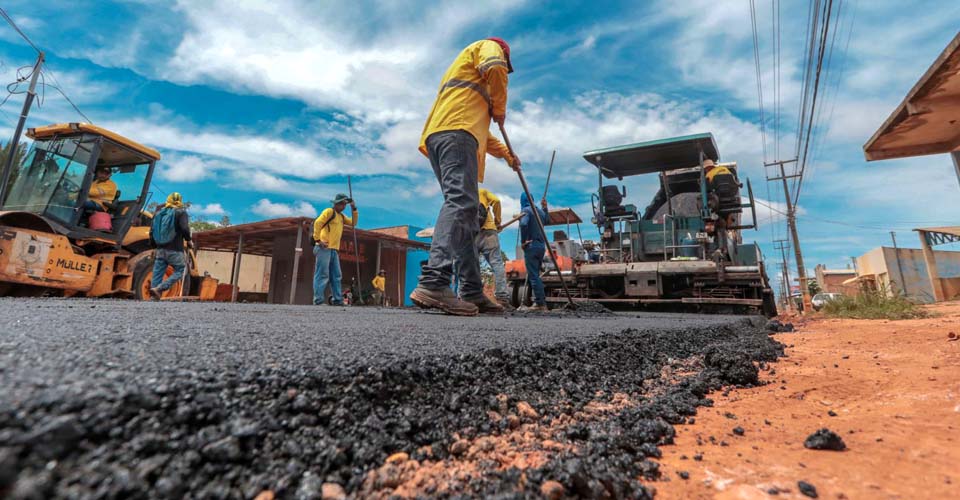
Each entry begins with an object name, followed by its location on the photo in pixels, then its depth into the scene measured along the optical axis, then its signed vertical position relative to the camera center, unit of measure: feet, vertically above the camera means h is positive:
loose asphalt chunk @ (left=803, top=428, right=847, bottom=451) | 3.23 -0.92
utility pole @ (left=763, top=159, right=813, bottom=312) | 51.33 +11.24
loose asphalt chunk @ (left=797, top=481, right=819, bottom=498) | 2.59 -1.02
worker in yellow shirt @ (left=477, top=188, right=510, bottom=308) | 22.36 +3.78
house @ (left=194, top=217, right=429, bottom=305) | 45.75 +7.68
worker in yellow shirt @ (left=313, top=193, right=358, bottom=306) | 21.26 +3.18
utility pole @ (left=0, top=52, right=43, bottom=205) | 20.02 +10.75
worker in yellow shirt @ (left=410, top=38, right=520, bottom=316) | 9.70 +3.70
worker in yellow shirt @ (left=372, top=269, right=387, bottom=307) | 42.75 +2.84
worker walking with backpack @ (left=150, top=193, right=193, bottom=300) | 19.30 +3.44
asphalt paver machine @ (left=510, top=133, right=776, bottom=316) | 18.90 +3.70
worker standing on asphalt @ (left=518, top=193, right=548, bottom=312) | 18.39 +2.65
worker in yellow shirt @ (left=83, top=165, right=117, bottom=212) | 19.68 +5.95
